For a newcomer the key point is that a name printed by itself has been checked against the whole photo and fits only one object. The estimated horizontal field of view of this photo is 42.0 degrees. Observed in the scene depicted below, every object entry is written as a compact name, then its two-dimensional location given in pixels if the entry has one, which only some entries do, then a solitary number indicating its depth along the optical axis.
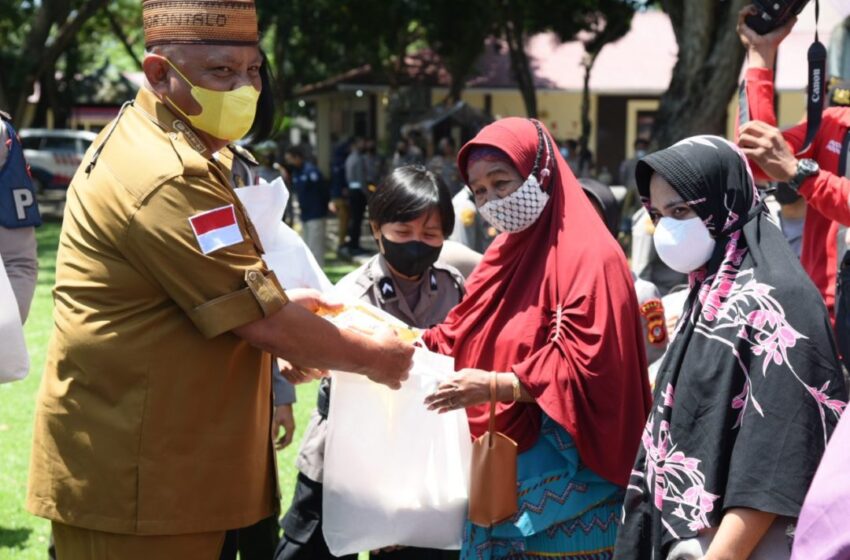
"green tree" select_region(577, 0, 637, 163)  26.11
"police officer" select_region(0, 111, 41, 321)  3.87
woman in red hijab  3.10
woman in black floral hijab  2.48
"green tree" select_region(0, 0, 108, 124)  20.72
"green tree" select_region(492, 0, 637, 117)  25.67
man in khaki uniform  2.65
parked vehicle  28.23
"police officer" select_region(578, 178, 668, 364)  4.20
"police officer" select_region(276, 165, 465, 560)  3.85
